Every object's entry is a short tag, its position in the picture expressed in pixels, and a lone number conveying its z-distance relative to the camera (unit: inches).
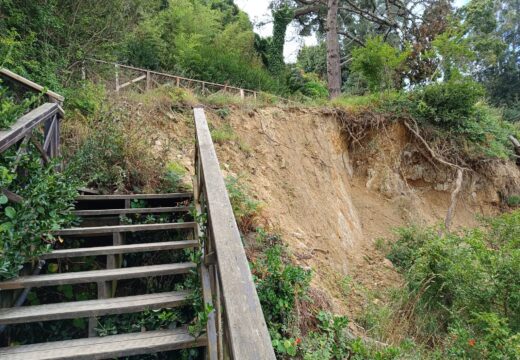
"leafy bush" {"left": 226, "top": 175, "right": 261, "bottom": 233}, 145.9
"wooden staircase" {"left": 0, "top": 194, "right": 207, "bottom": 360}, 75.7
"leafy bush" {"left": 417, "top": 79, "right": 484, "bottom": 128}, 343.6
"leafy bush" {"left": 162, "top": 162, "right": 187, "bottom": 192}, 153.8
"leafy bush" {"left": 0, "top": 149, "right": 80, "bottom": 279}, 85.4
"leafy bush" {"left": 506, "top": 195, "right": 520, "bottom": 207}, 401.1
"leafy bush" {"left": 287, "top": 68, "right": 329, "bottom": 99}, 679.7
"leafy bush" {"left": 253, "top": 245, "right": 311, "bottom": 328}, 105.3
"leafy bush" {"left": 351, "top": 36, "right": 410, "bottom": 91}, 366.0
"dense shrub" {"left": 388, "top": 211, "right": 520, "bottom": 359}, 128.8
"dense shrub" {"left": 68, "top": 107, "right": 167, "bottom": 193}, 152.0
